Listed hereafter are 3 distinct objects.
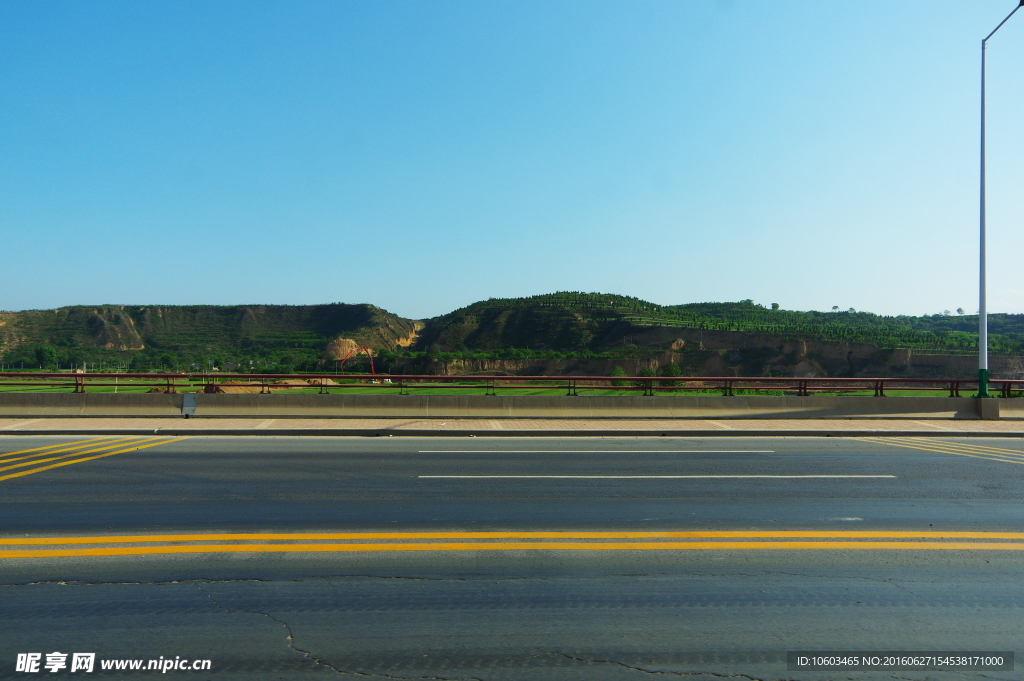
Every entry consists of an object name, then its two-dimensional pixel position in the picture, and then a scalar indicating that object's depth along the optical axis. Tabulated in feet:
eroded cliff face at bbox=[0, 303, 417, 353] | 332.39
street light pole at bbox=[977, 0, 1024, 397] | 59.88
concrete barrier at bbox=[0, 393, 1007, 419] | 58.49
